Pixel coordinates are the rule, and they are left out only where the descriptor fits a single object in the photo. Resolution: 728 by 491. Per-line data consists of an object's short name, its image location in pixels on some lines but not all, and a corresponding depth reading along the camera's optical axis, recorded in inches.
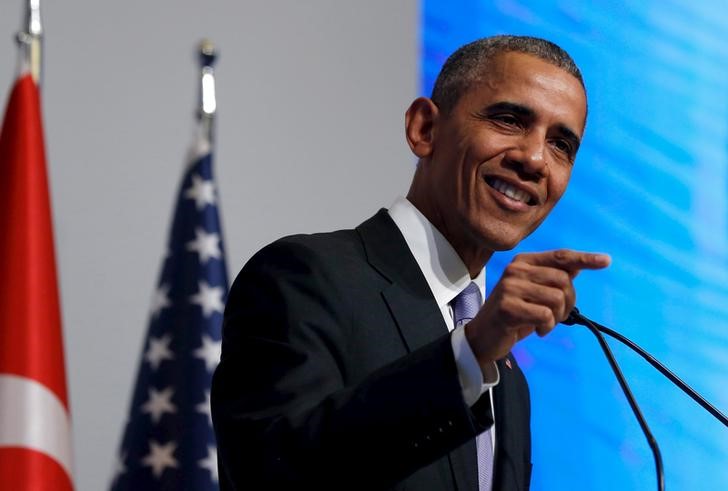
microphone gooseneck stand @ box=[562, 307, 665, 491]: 112.6
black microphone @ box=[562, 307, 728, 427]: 123.6
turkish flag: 186.7
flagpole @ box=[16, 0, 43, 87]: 211.6
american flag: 212.5
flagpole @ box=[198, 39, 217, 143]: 237.8
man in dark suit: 103.7
